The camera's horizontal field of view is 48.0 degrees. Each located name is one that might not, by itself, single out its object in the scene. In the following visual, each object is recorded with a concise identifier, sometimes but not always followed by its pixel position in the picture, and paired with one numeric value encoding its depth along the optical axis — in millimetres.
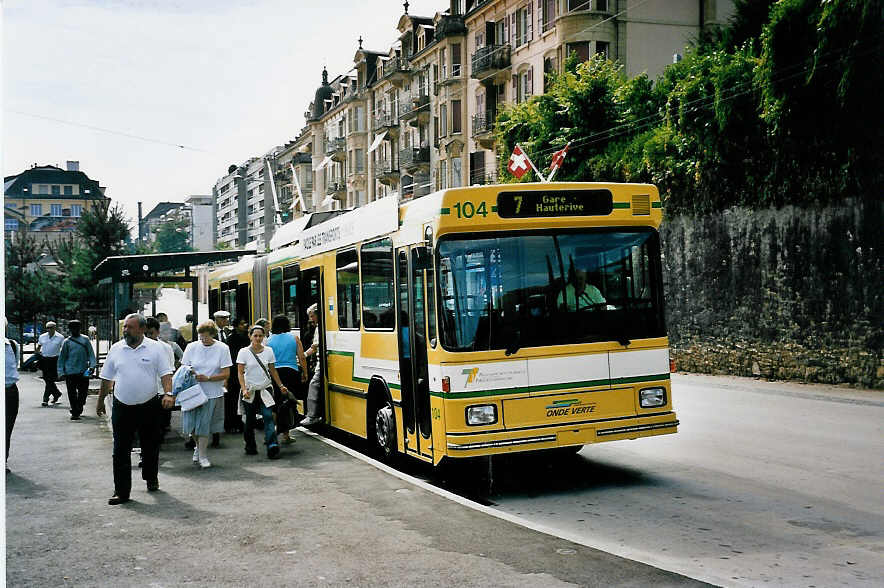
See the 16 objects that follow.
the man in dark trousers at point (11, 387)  11391
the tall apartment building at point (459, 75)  40969
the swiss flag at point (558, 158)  28580
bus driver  9516
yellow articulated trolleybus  9227
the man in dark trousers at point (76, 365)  18016
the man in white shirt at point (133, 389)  9188
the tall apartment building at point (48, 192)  93200
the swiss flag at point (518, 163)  31812
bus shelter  20859
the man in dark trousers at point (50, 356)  21562
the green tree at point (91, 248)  43750
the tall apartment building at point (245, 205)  121625
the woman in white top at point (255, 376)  12117
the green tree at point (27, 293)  42750
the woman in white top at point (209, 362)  11773
